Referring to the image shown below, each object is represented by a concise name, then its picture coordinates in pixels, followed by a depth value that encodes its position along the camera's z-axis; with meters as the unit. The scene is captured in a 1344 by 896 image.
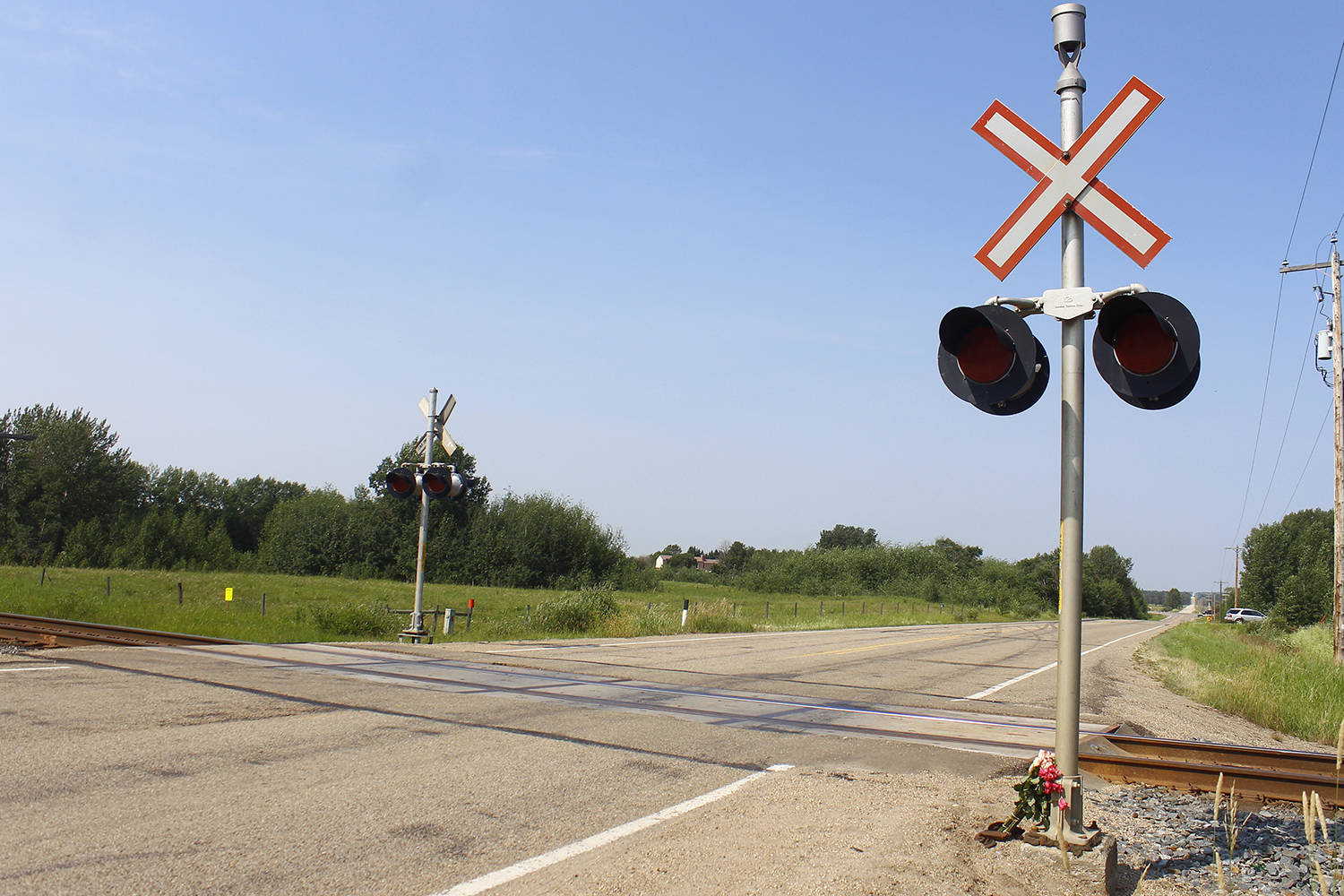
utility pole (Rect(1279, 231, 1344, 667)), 22.86
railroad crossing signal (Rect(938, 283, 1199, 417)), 4.40
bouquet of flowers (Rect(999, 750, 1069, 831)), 4.45
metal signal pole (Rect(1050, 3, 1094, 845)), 4.50
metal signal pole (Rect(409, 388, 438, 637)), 18.35
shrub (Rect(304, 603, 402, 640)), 19.91
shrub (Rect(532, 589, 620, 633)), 25.28
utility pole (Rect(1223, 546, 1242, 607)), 96.56
